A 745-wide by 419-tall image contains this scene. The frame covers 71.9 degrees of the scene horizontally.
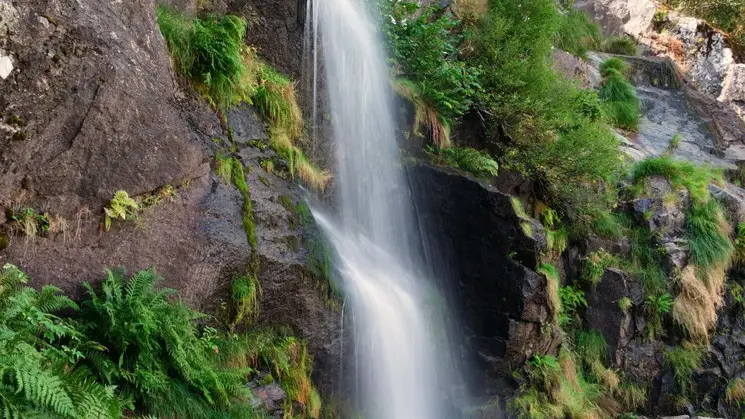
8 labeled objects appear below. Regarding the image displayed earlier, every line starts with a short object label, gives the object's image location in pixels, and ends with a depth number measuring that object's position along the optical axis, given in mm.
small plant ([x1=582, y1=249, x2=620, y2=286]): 8266
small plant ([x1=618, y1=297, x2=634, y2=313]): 8086
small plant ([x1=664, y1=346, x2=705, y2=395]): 7961
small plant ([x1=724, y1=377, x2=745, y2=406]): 8023
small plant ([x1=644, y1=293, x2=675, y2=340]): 8195
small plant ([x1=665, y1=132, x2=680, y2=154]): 12024
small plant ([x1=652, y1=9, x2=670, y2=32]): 16625
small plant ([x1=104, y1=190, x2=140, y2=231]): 4027
